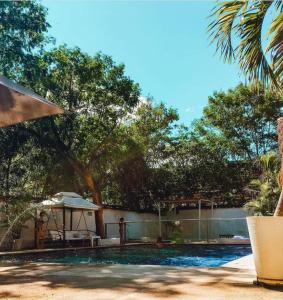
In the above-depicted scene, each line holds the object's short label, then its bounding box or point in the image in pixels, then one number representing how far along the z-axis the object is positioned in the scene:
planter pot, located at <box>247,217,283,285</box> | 3.49
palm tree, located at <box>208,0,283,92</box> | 4.14
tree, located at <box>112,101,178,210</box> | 20.02
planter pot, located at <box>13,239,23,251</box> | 13.05
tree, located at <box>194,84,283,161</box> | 21.02
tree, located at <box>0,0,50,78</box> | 15.05
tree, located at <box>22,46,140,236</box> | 16.66
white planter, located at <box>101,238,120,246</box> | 15.41
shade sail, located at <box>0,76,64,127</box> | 2.42
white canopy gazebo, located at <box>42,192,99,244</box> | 13.65
